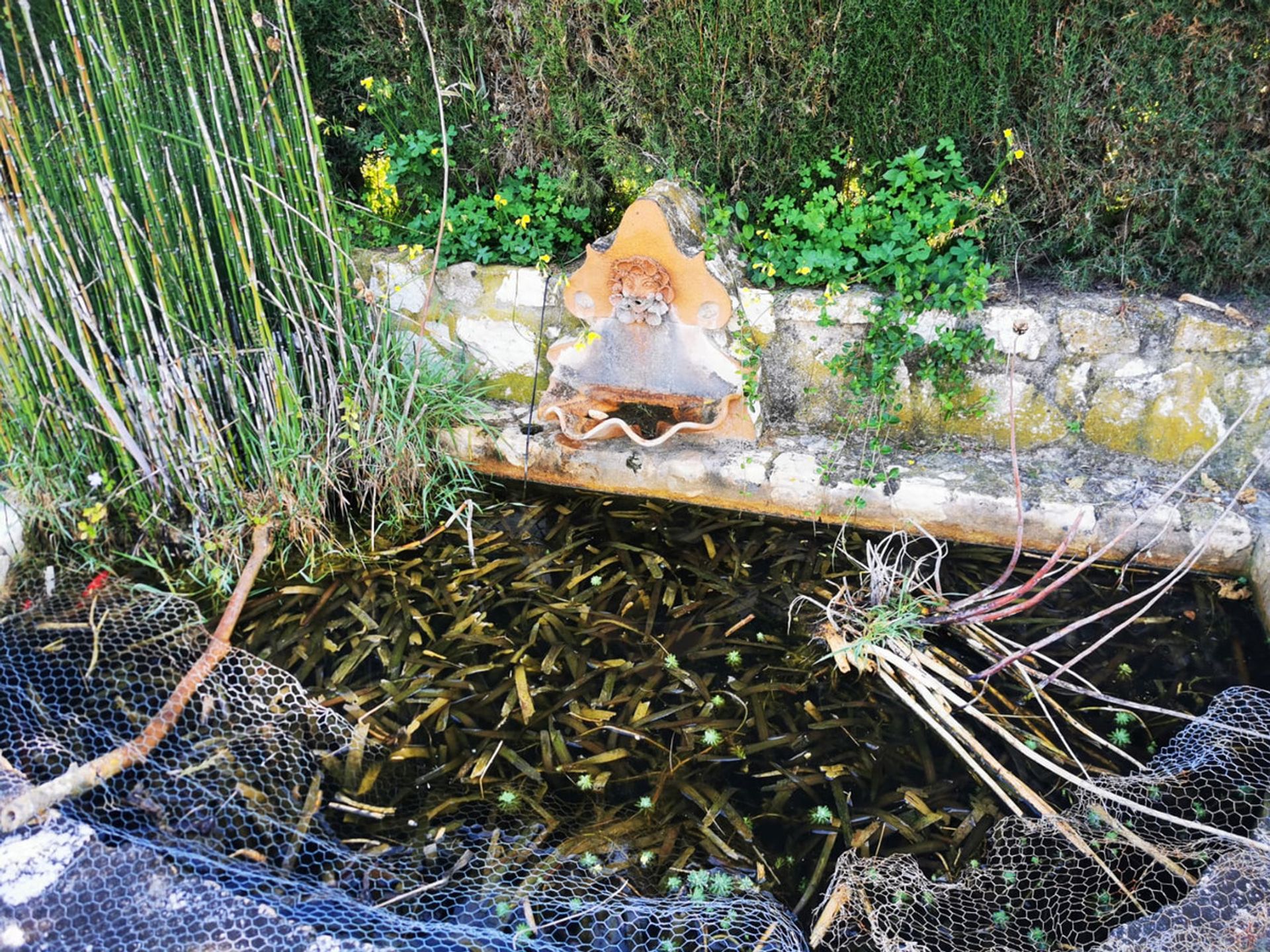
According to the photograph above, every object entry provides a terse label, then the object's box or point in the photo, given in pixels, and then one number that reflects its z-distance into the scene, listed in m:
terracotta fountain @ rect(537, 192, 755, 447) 2.58
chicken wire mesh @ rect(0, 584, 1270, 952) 1.49
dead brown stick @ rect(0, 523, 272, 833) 1.63
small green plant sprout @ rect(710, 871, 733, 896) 1.73
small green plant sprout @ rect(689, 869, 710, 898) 1.71
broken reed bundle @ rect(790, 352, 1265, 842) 1.98
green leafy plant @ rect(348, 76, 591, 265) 2.96
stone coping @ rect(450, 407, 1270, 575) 2.43
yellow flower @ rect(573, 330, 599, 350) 2.74
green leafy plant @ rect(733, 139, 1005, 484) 2.57
